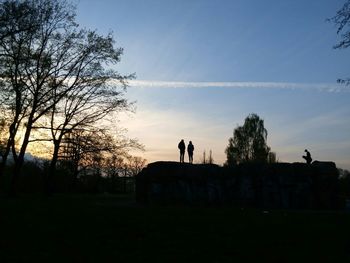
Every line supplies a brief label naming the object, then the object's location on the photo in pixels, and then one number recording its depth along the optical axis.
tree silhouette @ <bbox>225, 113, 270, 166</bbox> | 74.94
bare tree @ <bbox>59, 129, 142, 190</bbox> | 36.91
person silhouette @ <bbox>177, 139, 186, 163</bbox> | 31.14
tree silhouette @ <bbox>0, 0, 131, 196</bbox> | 31.58
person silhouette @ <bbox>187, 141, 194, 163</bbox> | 31.41
